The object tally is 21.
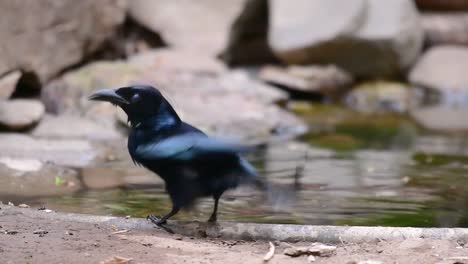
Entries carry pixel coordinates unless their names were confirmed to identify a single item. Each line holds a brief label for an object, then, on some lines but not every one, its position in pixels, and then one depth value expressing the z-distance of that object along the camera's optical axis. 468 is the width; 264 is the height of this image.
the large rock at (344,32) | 18.92
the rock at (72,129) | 12.95
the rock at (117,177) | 9.91
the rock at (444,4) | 21.67
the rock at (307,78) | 18.83
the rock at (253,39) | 19.84
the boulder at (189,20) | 18.37
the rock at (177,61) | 16.69
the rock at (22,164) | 9.90
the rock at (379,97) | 19.20
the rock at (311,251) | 5.92
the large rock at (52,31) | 13.80
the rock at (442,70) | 19.77
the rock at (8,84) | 13.34
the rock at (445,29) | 21.31
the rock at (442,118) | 16.22
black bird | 6.35
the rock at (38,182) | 9.11
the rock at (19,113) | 12.62
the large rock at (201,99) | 14.28
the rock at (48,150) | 11.06
